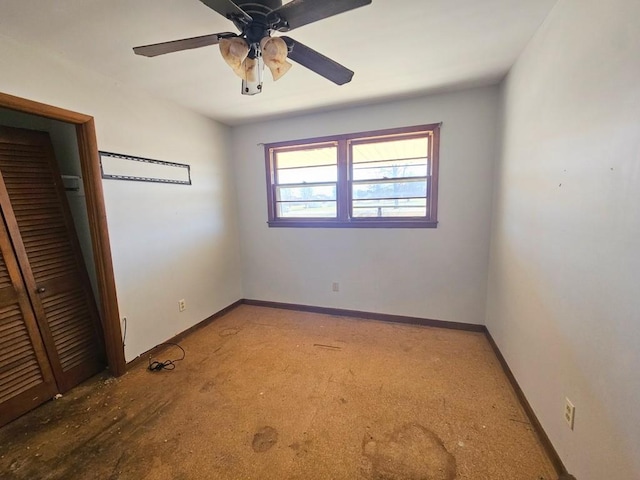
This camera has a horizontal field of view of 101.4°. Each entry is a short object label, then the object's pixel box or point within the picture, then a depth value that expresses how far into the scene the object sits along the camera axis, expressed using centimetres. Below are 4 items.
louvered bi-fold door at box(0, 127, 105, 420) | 184
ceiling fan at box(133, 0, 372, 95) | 103
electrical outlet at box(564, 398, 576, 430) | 123
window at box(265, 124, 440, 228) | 273
